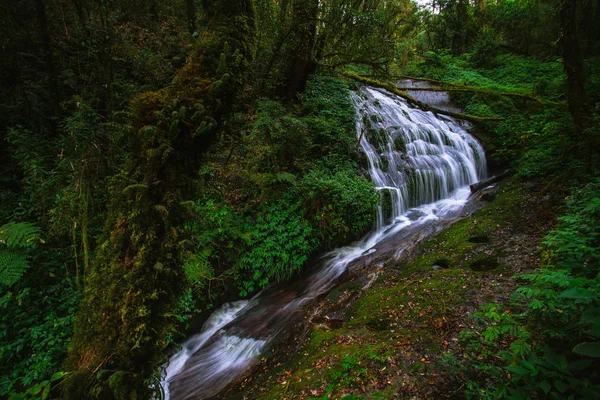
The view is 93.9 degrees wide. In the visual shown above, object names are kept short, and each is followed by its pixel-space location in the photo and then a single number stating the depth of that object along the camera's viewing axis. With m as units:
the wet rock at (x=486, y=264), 4.34
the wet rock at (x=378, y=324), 3.79
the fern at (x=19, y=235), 4.30
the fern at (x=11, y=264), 4.16
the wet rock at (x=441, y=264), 4.75
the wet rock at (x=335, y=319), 4.27
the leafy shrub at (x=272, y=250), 6.24
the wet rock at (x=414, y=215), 8.13
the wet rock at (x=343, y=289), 5.07
